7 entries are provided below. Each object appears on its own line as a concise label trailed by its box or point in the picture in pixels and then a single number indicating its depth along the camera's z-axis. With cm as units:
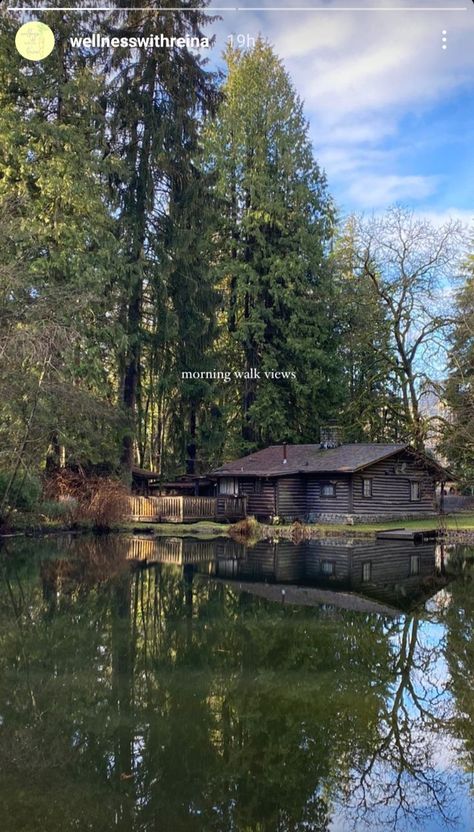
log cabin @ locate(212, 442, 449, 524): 2803
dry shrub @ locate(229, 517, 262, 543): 2445
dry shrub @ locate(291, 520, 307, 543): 2412
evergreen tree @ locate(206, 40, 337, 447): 3362
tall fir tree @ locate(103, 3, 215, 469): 2786
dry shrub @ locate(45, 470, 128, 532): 2491
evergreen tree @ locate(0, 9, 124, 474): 2156
